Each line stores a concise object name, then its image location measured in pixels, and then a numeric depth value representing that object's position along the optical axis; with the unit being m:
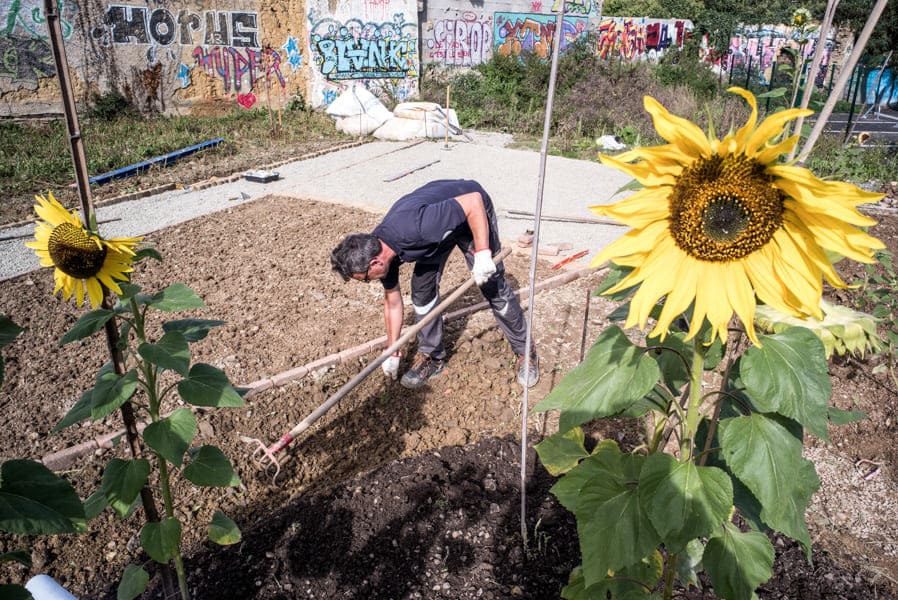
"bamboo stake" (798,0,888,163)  1.49
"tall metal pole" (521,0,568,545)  2.06
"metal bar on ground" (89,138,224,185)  9.16
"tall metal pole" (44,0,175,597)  1.62
